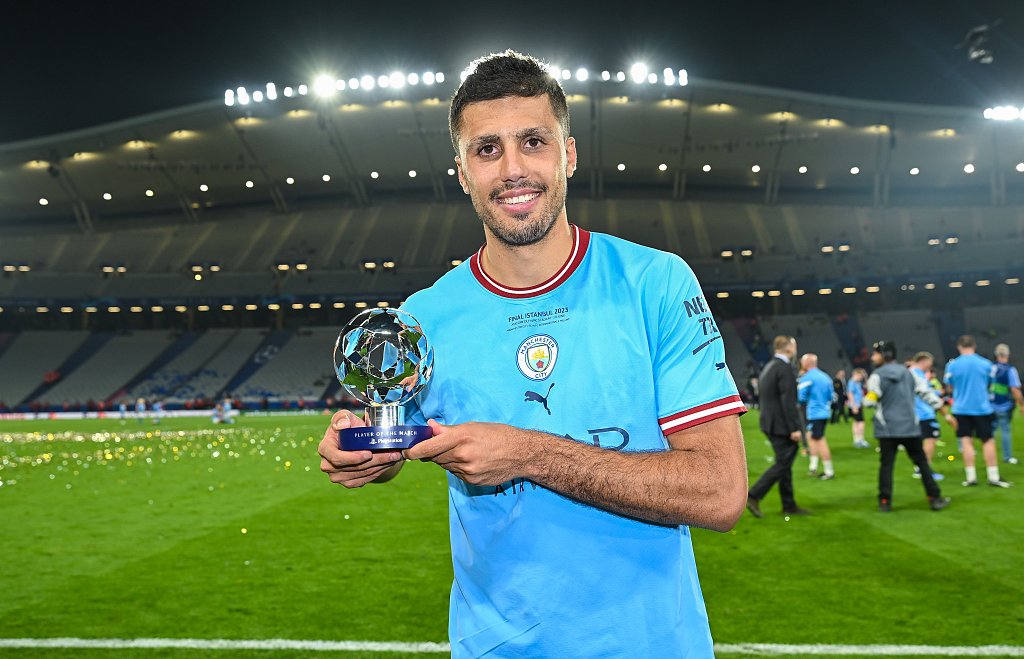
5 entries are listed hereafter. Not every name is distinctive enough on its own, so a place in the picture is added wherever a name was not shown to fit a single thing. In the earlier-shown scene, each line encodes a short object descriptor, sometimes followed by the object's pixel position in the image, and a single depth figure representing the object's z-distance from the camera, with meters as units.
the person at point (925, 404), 13.96
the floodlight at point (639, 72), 43.06
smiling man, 2.06
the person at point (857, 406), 18.14
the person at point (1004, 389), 14.91
